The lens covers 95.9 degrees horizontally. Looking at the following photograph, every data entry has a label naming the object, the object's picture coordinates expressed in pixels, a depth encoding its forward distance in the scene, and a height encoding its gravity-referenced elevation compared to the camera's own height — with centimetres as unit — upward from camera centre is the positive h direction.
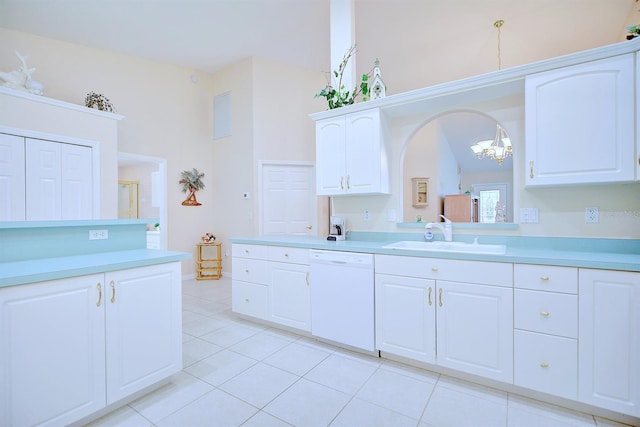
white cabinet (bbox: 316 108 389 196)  262 +54
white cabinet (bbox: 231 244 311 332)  268 -73
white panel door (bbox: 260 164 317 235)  500 +20
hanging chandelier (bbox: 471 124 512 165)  472 +101
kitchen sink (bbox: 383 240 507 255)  221 -29
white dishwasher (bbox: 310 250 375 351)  230 -72
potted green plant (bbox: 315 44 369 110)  285 +119
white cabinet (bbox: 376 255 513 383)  183 -72
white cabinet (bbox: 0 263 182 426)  132 -69
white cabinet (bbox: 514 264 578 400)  165 -71
